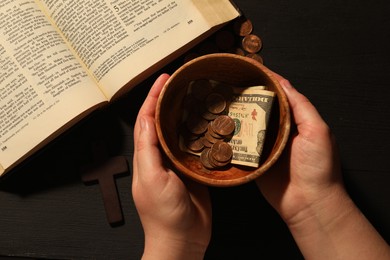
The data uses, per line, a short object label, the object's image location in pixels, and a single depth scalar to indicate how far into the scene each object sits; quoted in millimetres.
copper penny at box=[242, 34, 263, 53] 857
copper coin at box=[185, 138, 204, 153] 761
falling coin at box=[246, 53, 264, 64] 849
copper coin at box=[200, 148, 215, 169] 736
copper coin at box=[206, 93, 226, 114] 758
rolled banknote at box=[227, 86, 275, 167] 696
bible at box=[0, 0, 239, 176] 760
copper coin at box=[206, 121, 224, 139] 754
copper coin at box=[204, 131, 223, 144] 754
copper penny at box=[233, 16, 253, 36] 861
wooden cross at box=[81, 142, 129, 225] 827
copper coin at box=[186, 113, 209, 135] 767
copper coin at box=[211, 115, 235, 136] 744
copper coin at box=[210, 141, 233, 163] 721
